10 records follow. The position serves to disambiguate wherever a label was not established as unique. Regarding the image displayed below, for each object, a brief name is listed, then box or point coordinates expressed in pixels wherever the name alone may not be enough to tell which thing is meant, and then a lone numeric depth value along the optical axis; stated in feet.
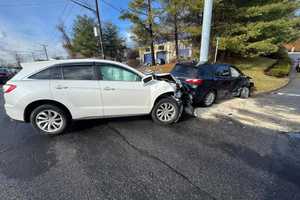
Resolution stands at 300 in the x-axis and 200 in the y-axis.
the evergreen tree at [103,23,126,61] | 98.79
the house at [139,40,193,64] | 101.57
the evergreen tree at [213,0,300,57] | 35.73
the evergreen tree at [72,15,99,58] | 93.97
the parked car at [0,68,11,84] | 48.02
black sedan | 17.15
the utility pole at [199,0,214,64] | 24.28
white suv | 11.25
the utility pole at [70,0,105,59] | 46.55
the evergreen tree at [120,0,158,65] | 50.06
